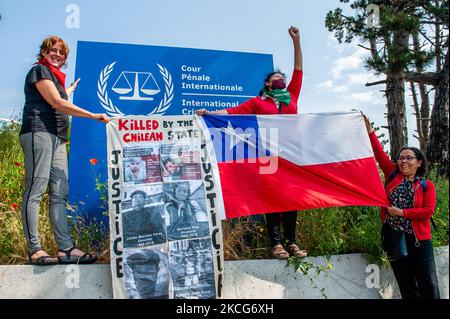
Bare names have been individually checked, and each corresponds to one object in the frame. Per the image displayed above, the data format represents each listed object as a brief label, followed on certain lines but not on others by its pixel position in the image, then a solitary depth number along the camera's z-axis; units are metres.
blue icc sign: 5.11
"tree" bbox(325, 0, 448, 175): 6.48
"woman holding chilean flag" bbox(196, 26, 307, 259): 4.61
